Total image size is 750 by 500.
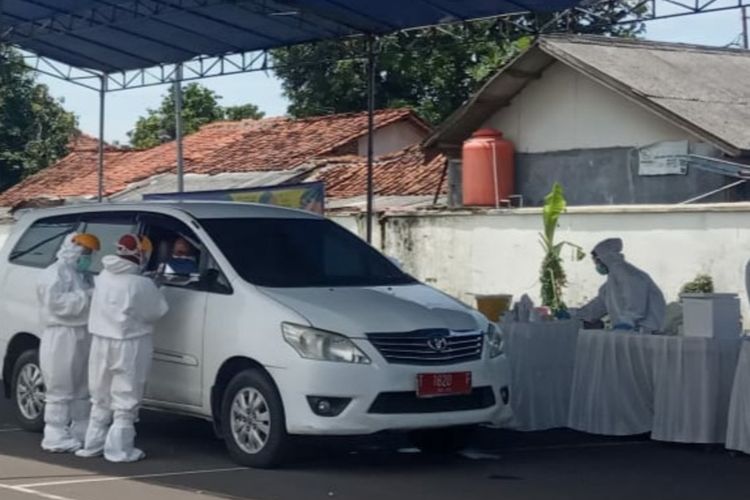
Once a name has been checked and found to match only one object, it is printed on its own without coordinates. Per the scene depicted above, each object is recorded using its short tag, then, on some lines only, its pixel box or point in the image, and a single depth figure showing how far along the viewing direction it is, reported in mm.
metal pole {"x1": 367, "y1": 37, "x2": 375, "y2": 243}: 17250
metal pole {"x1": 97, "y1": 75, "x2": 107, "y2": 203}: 21500
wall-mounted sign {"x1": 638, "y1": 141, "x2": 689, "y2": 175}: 23656
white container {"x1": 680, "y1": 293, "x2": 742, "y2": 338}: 11594
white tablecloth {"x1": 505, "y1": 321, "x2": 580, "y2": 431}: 12703
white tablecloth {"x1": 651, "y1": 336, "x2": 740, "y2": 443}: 11539
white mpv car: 10241
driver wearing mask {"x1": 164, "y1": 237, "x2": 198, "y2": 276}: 11383
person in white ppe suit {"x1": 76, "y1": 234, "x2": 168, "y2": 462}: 10711
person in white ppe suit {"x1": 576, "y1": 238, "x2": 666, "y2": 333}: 12703
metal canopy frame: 15750
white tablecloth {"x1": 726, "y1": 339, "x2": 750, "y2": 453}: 11094
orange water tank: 26344
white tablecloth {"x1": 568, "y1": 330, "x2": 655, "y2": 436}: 12133
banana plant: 20516
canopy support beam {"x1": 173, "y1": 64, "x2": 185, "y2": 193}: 20391
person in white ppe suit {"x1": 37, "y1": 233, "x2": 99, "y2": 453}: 11242
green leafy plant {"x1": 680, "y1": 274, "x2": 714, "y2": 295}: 20141
